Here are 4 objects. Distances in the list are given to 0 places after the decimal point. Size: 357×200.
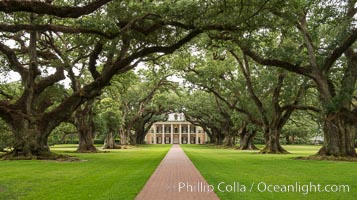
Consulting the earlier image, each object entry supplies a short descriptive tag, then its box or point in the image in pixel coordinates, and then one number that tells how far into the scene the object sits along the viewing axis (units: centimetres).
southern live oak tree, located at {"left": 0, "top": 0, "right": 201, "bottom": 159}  1848
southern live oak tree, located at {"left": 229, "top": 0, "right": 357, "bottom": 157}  2203
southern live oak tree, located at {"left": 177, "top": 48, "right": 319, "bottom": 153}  3344
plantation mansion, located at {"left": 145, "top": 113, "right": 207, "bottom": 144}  12344
